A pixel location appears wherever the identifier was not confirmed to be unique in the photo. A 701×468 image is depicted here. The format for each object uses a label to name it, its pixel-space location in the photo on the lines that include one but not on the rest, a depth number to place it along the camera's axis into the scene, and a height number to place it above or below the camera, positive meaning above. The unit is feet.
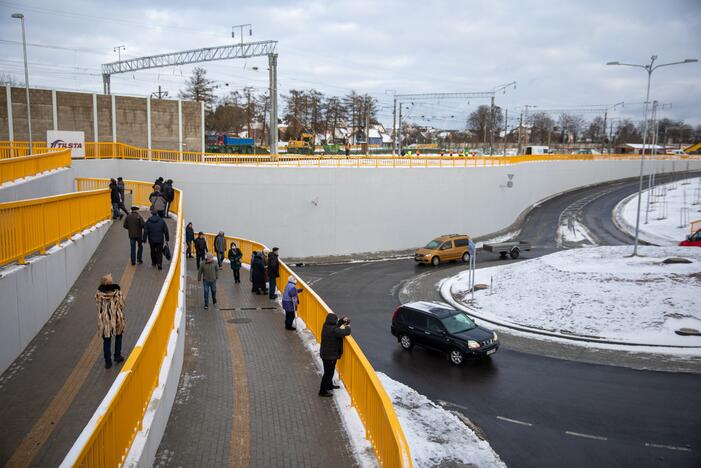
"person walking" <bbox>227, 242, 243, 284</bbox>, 57.93 -10.79
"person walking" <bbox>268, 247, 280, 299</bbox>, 49.78 -10.44
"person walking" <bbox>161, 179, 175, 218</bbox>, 71.67 -4.77
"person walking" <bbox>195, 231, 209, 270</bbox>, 58.95 -9.54
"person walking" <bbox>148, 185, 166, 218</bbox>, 62.85 -5.31
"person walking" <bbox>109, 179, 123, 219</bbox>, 61.57 -4.87
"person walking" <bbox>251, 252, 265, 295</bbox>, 51.49 -11.11
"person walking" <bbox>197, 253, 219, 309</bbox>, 45.96 -9.84
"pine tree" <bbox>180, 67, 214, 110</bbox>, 256.52 +34.69
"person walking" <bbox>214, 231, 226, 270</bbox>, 60.34 -9.61
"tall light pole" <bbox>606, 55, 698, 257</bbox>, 76.19 +14.26
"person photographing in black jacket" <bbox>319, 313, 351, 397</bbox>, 28.07 -9.73
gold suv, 97.96 -16.24
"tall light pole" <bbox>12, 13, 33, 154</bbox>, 95.48 +21.27
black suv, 45.93 -15.04
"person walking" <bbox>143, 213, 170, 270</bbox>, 46.24 -6.77
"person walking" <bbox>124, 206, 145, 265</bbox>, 46.55 -6.40
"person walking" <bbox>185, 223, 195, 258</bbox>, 68.54 -9.69
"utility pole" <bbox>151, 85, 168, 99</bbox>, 233.80 +28.77
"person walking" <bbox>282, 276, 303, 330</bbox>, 39.50 -10.38
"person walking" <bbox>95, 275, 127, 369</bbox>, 26.78 -7.81
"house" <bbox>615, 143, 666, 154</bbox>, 335.57 +11.15
